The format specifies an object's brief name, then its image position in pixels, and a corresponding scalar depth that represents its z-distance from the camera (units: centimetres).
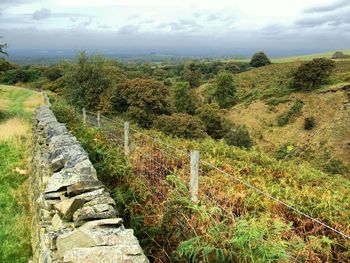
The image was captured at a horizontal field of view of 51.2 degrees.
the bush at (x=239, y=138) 4431
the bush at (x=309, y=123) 4978
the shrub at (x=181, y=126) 3978
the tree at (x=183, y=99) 6606
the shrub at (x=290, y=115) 5362
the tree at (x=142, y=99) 4825
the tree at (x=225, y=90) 7150
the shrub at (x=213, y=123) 5222
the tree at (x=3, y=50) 2663
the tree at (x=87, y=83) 3030
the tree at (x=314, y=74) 6094
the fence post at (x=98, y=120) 1271
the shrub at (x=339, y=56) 10199
